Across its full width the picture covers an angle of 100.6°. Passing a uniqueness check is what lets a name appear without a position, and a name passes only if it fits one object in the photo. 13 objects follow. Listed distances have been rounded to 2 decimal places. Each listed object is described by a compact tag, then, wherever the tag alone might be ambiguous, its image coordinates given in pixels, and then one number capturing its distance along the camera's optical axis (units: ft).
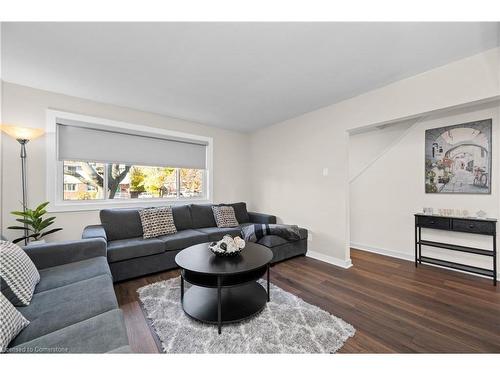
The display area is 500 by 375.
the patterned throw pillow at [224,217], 12.11
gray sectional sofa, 8.14
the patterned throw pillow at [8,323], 3.12
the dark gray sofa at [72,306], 3.17
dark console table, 8.07
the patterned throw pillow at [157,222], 9.65
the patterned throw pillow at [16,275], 4.17
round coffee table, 5.59
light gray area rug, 4.82
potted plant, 7.68
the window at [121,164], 9.40
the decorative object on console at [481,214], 8.66
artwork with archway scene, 8.75
